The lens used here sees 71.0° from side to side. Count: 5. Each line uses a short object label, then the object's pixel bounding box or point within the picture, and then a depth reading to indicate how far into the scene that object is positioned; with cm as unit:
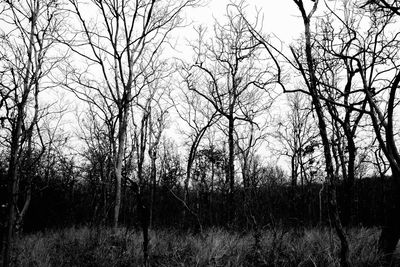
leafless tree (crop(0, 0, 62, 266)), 334
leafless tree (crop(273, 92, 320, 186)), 2209
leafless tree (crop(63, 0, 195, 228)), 844
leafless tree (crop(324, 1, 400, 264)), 342
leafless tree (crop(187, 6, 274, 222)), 1232
